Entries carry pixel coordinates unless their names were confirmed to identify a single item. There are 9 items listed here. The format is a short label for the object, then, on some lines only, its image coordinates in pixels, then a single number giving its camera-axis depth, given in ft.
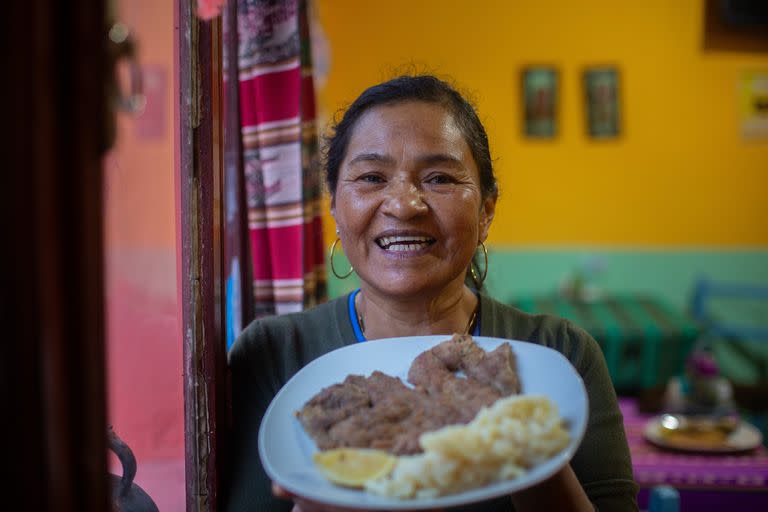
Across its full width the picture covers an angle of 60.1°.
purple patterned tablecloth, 8.27
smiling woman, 4.15
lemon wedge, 2.86
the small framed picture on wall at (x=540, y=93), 17.29
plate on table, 8.66
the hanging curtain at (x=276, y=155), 6.31
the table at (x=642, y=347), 14.23
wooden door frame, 3.53
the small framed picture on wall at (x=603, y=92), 17.20
